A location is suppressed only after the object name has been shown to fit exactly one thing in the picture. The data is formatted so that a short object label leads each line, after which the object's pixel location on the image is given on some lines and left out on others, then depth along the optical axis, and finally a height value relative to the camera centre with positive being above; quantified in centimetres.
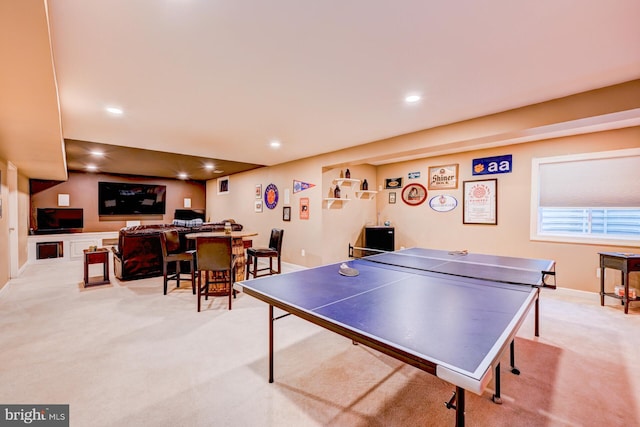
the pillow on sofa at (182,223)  712 -30
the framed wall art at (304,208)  591 +7
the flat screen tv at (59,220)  717 -22
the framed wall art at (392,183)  627 +65
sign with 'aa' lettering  479 +82
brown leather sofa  501 -74
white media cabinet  683 -86
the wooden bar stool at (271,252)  490 -71
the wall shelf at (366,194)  629 +40
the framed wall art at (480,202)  495 +17
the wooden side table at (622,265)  350 -69
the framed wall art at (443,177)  541 +68
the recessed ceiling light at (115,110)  314 +115
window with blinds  390 +20
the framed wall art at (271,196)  682 +38
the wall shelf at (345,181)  571 +63
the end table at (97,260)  475 -82
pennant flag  591 +55
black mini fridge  604 -55
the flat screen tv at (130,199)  823 +40
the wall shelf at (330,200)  557 +23
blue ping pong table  109 -54
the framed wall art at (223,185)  890 +86
